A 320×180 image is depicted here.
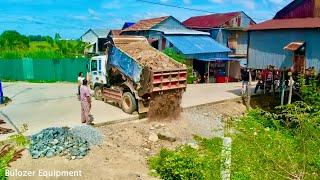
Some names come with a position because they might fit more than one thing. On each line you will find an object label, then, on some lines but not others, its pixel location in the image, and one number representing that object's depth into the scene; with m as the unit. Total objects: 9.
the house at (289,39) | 12.91
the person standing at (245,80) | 17.17
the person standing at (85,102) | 10.27
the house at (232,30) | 28.28
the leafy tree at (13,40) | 31.13
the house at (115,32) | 29.75
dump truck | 11.13
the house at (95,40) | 33.28
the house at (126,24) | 32.48
